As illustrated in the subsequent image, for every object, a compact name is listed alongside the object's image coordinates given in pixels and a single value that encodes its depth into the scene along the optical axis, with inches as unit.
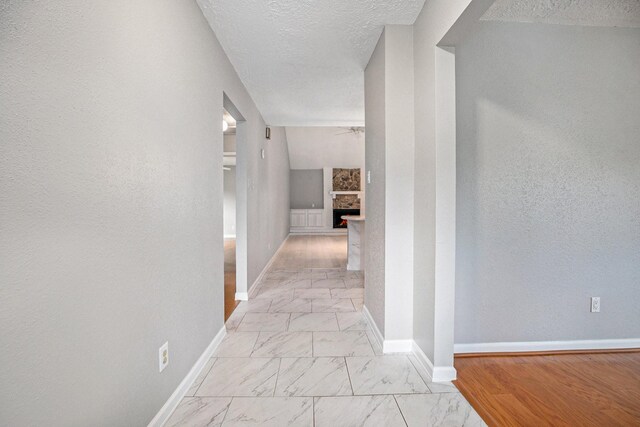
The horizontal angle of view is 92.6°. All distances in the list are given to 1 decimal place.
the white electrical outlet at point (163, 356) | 59.1
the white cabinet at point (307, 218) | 414.9
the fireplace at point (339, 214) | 419.5
